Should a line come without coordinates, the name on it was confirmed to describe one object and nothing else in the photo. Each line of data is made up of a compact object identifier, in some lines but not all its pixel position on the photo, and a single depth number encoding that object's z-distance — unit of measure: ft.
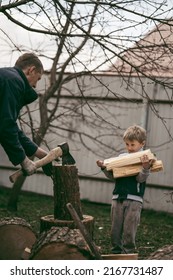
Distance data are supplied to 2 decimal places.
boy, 18.20
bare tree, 18.94
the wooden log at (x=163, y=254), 14.12
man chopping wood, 15.43
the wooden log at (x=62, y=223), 16.71
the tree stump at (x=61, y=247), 14.83
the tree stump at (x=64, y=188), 17.33
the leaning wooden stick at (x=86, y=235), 14.98
